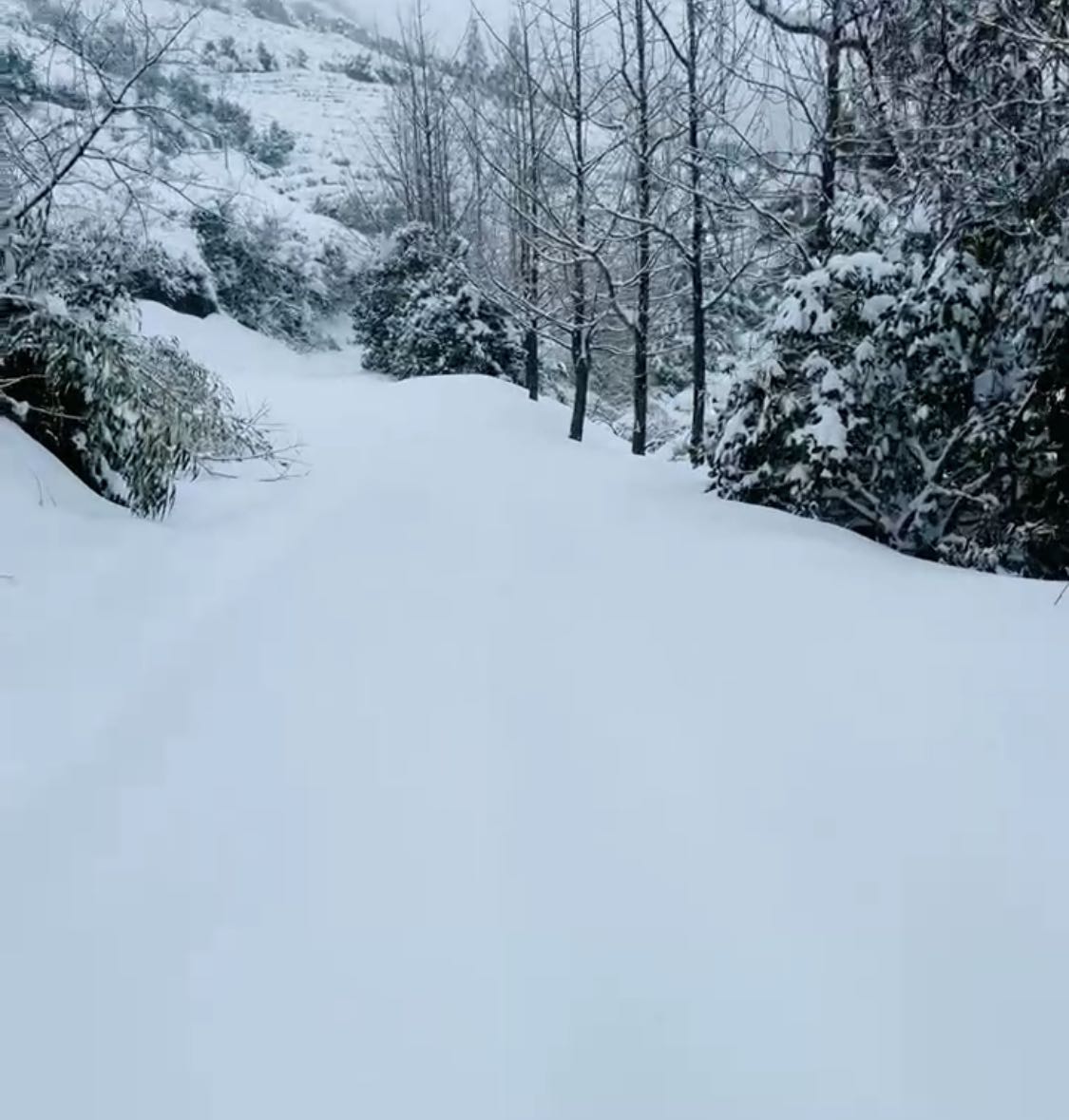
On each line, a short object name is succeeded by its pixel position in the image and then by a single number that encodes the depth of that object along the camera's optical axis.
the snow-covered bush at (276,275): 20.88
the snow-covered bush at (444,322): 17.23
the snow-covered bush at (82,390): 4.67
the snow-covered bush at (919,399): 4.43
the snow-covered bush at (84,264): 5.43
